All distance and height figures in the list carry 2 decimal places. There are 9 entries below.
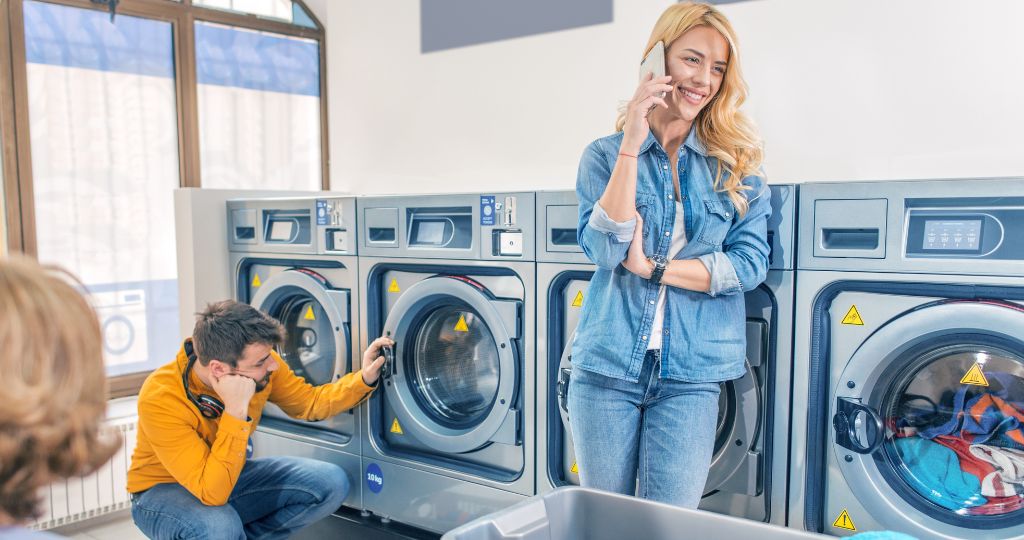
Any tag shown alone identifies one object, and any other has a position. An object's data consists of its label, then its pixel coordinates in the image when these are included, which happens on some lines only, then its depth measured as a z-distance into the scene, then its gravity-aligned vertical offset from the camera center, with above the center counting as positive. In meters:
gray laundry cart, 0.99 -0.40
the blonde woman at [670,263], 1.85 -0.12
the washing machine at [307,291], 3.11 -0.32
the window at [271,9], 4.45 +1.18
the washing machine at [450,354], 2.67 -0.51
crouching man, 2.52 -0.68
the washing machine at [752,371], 2.18 -0.45
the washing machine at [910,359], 1.93 -0.38
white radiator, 3.37 -1.21
